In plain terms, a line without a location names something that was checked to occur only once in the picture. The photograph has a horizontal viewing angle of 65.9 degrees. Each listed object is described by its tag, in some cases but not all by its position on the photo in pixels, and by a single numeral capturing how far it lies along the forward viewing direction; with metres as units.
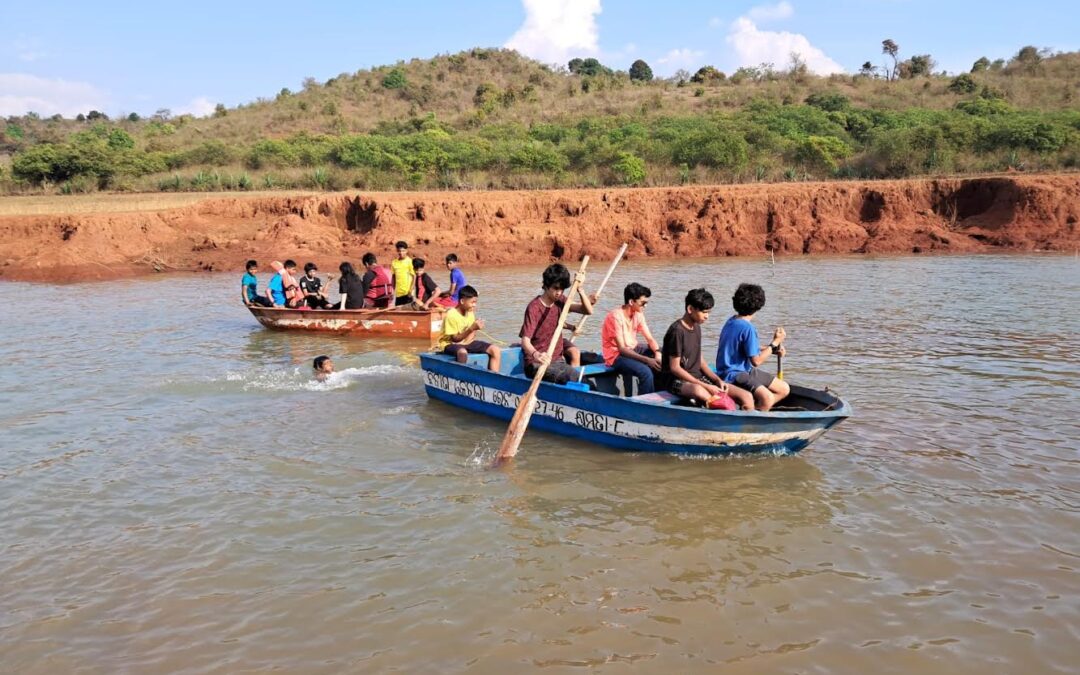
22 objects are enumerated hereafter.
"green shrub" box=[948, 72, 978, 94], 49.00
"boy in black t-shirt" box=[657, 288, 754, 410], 7.40
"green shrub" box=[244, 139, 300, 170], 36.00
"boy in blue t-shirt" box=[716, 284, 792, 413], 7.47
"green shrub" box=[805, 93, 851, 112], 45.21
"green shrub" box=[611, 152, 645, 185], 32.34
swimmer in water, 10.97
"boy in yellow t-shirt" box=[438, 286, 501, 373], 9.67
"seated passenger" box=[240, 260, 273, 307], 15.09
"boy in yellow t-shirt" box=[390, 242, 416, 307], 14.48
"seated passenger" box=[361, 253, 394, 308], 14.68
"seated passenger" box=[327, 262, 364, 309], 14.54
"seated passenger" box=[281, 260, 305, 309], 15.29
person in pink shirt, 8.23
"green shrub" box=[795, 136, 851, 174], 32.62
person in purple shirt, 13.31
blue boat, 7.07
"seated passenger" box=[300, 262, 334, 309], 15.08
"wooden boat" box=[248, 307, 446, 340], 13.95
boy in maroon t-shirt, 8.40
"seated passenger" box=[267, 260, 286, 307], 15.17
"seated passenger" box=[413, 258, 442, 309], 14.22
